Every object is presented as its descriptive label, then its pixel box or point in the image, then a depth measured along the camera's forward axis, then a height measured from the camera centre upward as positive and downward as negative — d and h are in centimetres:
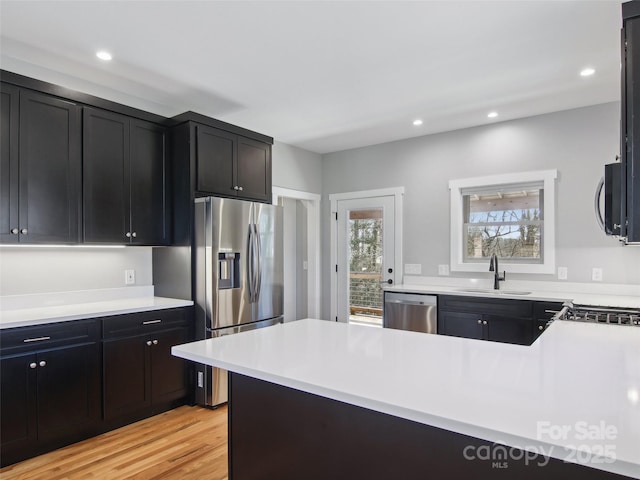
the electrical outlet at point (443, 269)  434 -33
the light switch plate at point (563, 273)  368 -32
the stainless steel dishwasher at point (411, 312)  374 -71
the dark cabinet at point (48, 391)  231 -95
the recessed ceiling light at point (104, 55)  264 +126
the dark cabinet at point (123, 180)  295 +49
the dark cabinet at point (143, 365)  278 -94
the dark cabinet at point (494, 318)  320 -68
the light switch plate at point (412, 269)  454 -34
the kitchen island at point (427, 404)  89 -43
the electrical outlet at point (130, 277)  342 -32
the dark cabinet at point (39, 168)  253 +49
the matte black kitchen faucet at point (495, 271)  391 -32
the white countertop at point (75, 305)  248 -48
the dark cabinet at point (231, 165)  341 +70
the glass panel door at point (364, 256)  481 -21
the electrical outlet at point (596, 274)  351 -32
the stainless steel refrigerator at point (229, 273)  324 -29
